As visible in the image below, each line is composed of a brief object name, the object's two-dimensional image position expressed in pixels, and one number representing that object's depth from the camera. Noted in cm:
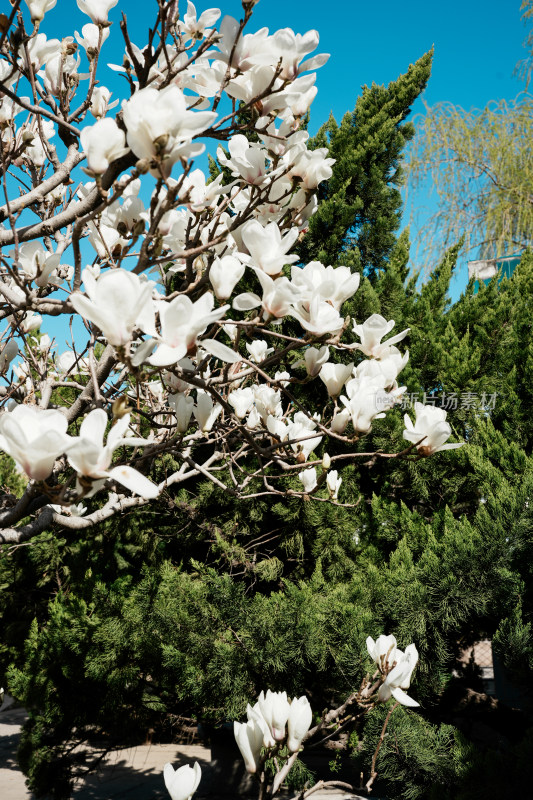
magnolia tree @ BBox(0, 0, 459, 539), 72
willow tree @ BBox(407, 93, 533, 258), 629
